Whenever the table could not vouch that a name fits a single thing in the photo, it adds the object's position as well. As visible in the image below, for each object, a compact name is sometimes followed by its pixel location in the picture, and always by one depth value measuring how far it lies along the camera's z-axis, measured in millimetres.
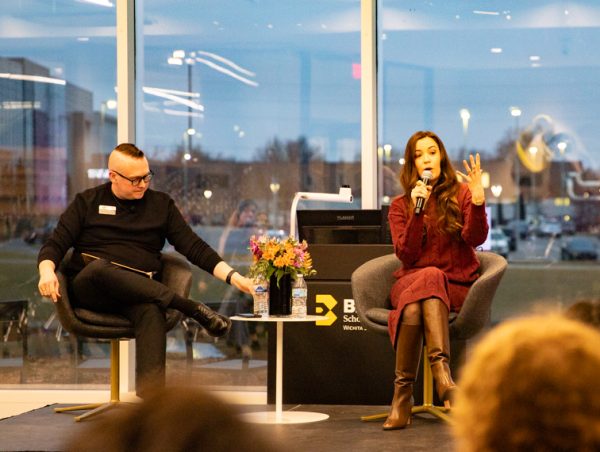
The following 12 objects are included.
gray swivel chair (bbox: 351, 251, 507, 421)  6839
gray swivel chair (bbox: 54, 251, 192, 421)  7134
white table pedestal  7097
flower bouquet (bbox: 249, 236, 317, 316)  7245
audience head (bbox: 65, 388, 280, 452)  1058
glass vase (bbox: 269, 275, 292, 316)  7251
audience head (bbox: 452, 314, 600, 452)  1193
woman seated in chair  6691
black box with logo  8329
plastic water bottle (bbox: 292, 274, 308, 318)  7307
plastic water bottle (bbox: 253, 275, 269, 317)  7270
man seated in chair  7017
